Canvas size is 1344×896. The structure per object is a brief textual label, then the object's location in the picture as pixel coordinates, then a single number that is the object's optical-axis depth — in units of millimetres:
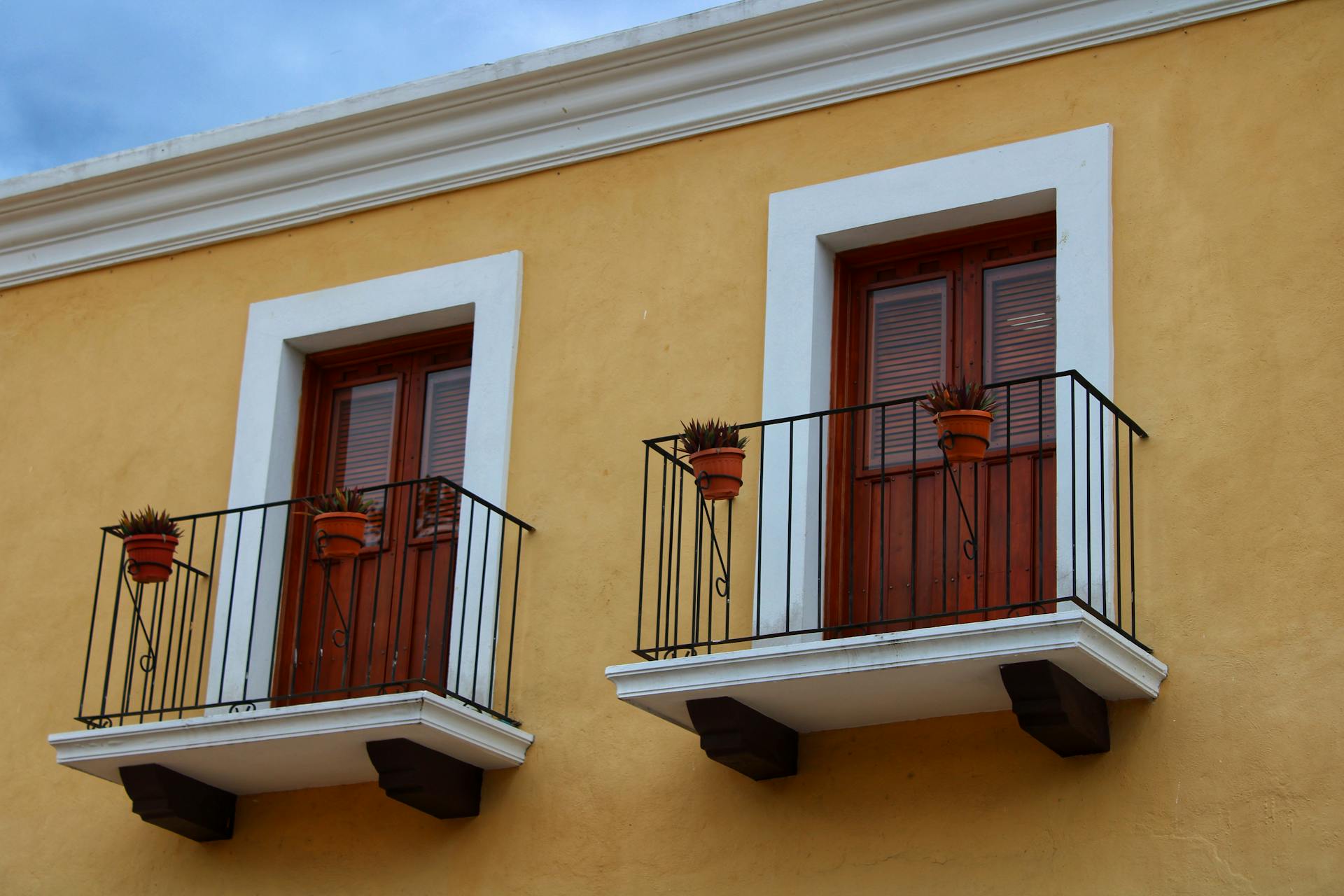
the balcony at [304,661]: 14781
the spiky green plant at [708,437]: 14202
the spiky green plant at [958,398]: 13287
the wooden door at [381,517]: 16268
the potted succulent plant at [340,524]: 15228
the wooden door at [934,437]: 14294
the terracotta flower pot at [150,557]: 15979
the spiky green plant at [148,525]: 16044
